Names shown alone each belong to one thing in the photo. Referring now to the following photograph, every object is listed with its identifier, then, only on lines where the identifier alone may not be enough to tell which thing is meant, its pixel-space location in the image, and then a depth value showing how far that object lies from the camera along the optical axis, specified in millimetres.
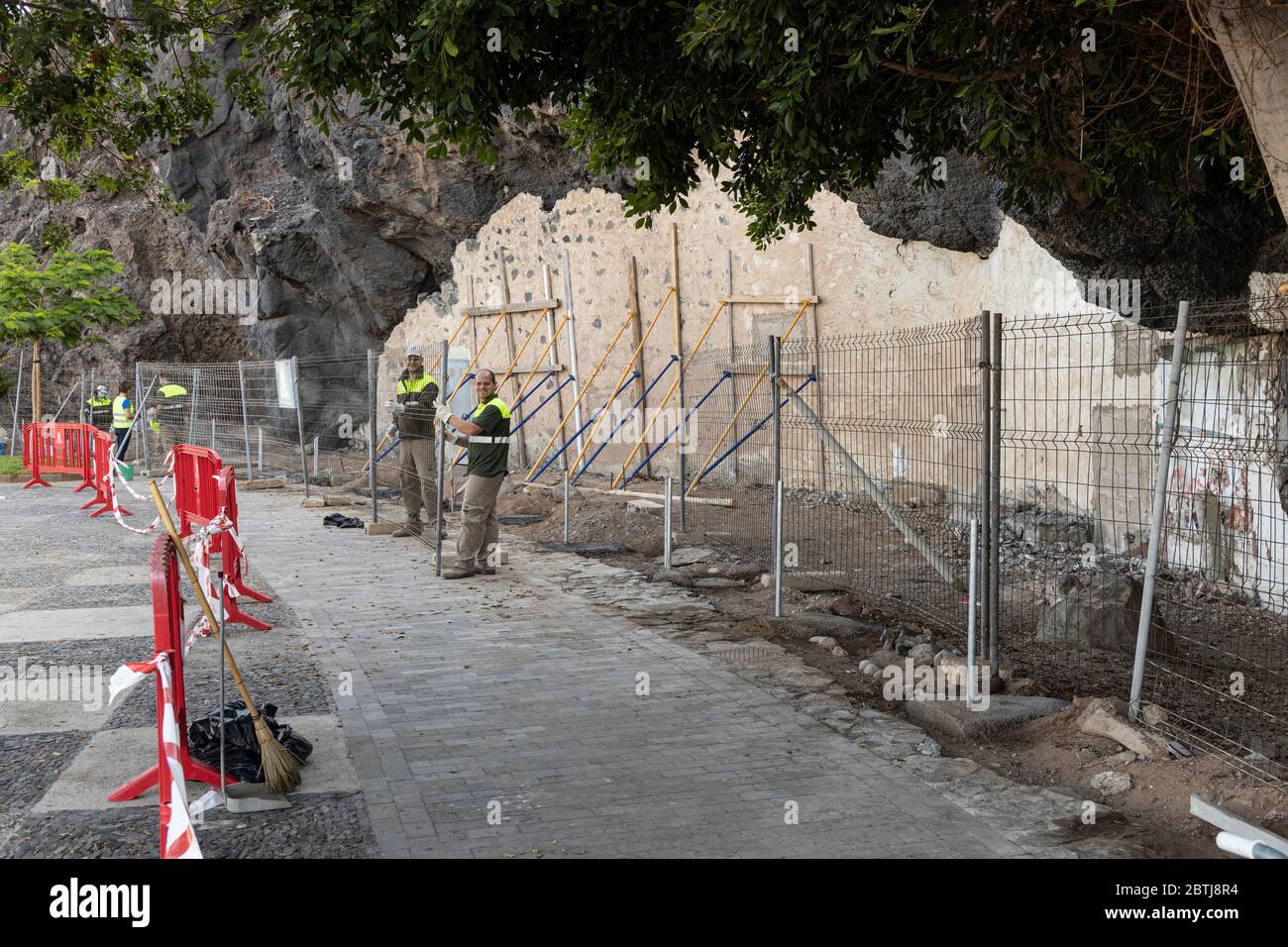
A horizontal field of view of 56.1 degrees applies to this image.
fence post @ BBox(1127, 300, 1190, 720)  5680
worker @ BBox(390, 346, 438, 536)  13812
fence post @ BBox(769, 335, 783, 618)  8933
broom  5133
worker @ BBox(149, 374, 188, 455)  23109
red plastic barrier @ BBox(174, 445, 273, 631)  9156
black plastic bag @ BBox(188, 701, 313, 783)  5227
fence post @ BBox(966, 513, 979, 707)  6508
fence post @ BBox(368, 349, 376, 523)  14539
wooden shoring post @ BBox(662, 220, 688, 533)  17891
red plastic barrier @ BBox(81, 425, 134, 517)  17039
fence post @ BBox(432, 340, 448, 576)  11060
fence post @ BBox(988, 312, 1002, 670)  6691
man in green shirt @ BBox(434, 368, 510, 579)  10945
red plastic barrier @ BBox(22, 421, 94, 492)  21297
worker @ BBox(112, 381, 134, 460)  23016
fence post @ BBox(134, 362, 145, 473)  21681
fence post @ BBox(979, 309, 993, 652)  6762
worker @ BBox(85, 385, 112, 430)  25062
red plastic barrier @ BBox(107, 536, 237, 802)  4281
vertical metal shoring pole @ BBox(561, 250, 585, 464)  19719
